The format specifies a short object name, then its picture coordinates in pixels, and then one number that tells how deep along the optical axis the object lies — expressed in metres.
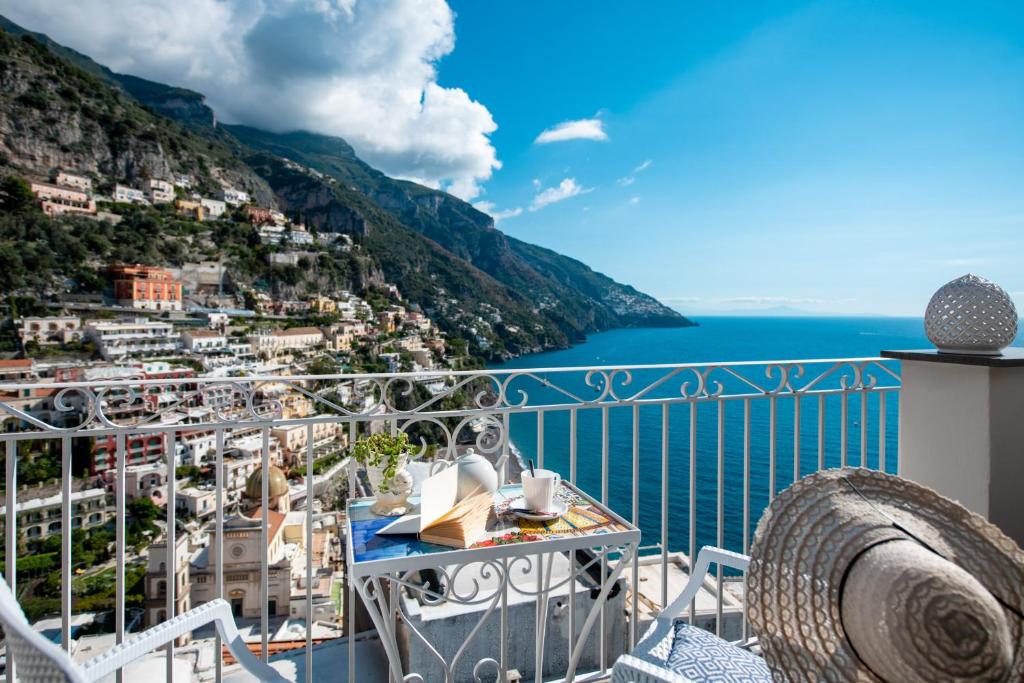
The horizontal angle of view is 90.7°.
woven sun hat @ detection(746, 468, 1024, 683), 0.79
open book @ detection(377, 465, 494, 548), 1.38
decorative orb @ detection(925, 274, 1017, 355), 2.01
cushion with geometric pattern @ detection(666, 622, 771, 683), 1.39
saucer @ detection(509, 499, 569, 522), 1.52
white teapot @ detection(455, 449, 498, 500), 1.57
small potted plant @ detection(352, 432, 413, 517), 1.60
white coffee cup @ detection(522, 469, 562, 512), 1.55
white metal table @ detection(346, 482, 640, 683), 1.32
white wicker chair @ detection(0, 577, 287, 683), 0.95
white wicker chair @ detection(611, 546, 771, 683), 1.31
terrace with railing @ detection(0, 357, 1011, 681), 1.65
